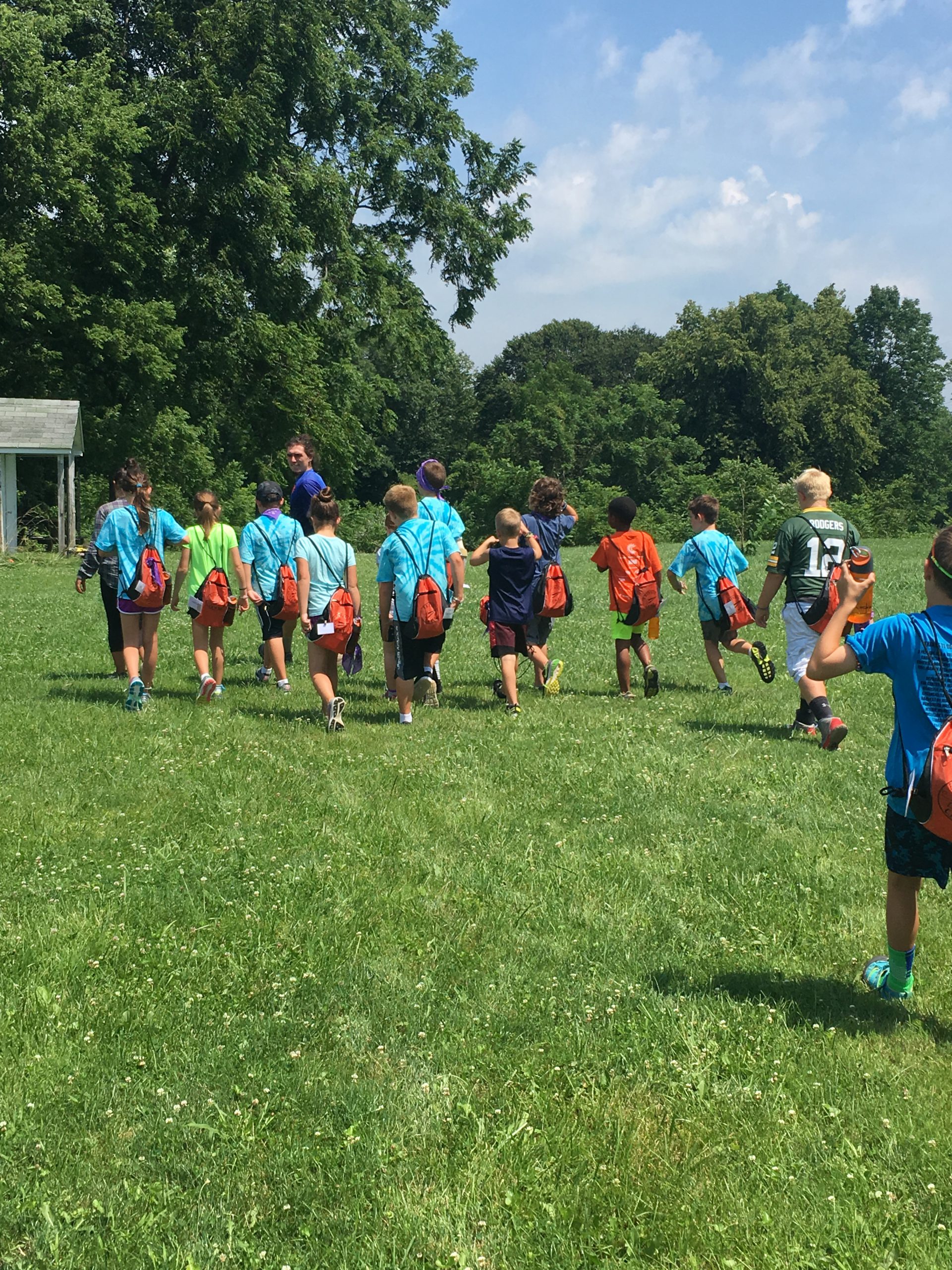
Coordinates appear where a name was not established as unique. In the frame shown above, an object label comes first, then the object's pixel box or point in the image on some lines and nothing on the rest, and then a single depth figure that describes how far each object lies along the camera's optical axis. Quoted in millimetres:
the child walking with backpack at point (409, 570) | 9492
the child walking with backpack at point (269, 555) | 10906
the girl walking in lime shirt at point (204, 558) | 10609
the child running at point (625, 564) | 10945
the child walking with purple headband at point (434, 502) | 10258
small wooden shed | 32531
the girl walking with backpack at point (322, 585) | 9391
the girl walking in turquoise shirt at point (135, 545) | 10125
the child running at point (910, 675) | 4273
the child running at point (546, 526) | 11086
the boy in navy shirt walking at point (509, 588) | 10445
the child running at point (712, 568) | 11039
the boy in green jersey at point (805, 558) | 9188
